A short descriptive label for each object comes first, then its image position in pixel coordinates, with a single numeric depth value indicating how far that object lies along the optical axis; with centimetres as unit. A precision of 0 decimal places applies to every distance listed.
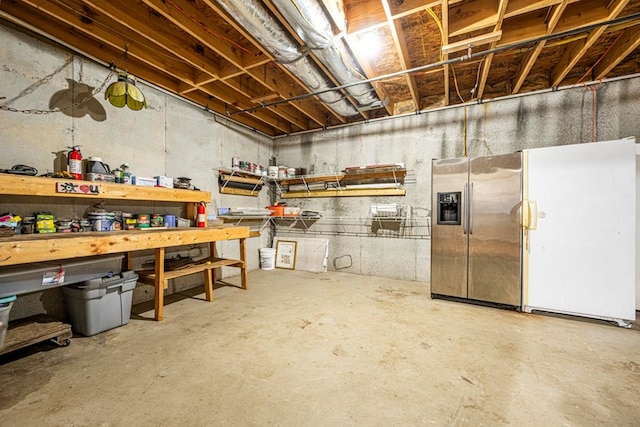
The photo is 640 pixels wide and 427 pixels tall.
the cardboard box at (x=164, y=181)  294
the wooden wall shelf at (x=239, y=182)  412
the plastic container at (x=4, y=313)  164
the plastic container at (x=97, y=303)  213
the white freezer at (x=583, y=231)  242
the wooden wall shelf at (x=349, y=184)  407
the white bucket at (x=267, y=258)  479
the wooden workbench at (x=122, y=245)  162
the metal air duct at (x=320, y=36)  192
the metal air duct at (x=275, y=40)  196
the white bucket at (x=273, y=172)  464
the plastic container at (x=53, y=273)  173
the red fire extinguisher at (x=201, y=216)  331
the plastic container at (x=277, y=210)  460
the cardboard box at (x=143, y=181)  274
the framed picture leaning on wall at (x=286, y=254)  482
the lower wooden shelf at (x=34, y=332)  173
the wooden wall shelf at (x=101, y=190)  185
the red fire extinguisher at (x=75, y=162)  228
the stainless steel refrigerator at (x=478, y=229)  280
